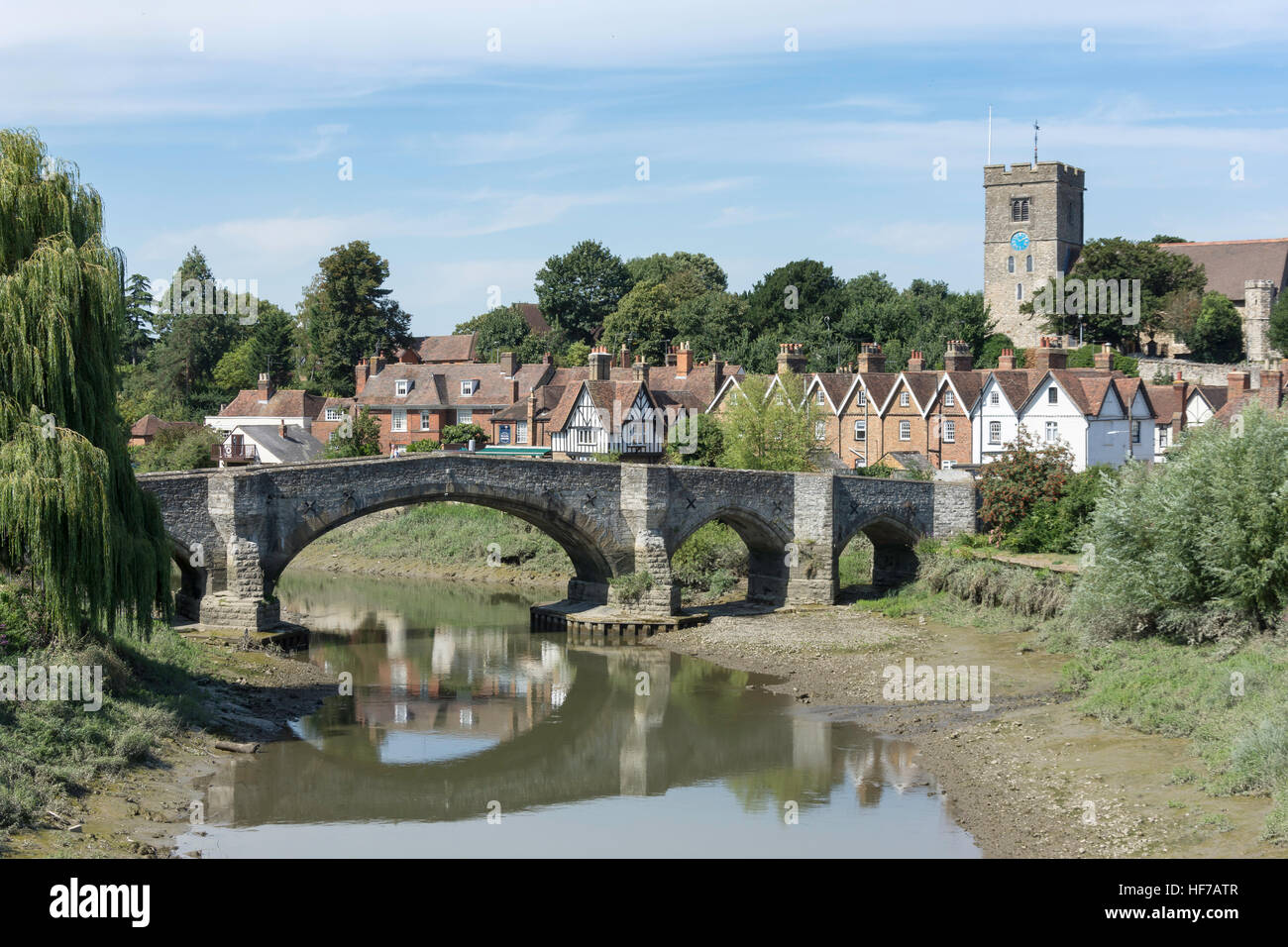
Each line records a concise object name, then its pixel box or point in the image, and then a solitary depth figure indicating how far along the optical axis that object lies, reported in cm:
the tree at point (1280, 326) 8269
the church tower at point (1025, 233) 9494
